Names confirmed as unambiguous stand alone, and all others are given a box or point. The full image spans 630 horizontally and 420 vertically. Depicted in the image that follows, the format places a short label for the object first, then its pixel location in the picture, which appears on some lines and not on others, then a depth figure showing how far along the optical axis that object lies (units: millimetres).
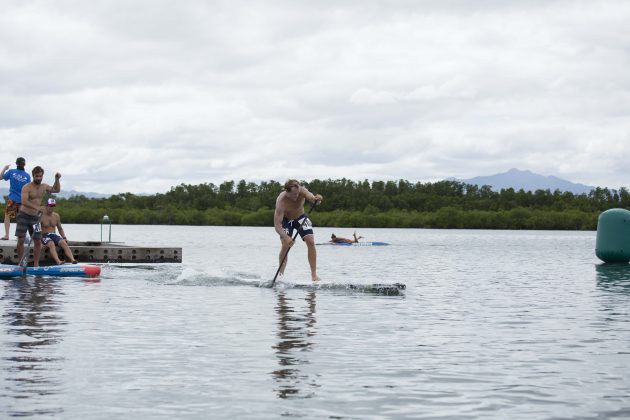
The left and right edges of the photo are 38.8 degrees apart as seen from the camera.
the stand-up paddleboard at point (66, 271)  21984
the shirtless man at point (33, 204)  20078
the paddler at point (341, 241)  62988
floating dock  26844
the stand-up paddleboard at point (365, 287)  19172
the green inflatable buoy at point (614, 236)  36344
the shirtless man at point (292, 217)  18953
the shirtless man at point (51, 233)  23172
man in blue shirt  22562
